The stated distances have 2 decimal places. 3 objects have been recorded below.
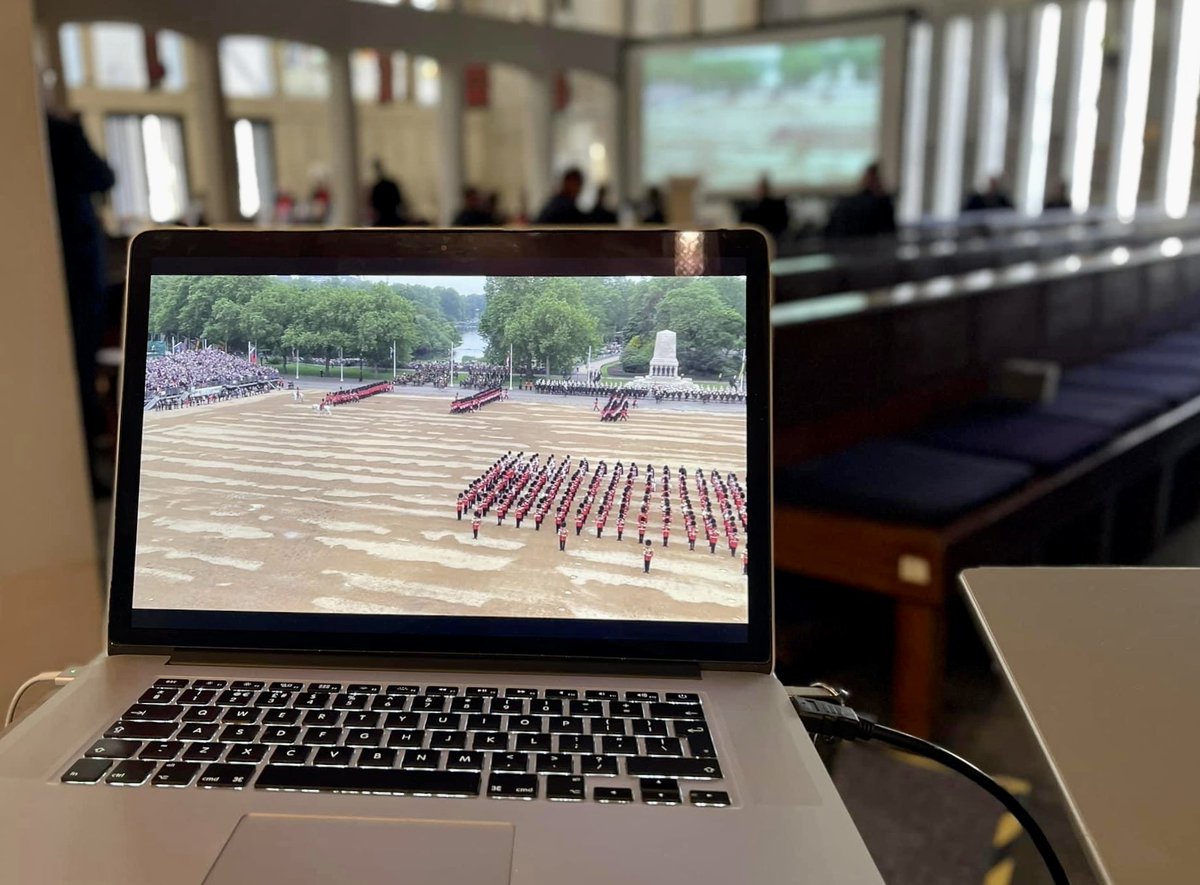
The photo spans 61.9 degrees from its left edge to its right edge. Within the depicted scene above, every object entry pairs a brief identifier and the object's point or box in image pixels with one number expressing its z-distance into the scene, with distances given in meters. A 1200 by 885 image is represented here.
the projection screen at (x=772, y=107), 9.28
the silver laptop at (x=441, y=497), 0.72
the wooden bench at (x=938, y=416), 1.91
